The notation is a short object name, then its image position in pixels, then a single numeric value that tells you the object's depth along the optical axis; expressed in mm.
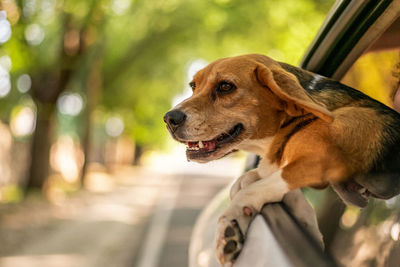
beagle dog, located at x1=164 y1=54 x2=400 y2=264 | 1019
